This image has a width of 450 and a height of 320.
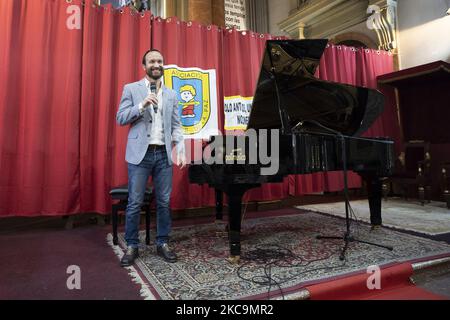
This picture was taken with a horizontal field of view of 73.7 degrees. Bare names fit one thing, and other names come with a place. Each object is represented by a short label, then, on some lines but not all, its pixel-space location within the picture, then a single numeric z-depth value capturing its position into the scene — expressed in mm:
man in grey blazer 2123
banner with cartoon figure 3824
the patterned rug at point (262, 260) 1729
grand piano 2160
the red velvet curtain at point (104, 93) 3387
